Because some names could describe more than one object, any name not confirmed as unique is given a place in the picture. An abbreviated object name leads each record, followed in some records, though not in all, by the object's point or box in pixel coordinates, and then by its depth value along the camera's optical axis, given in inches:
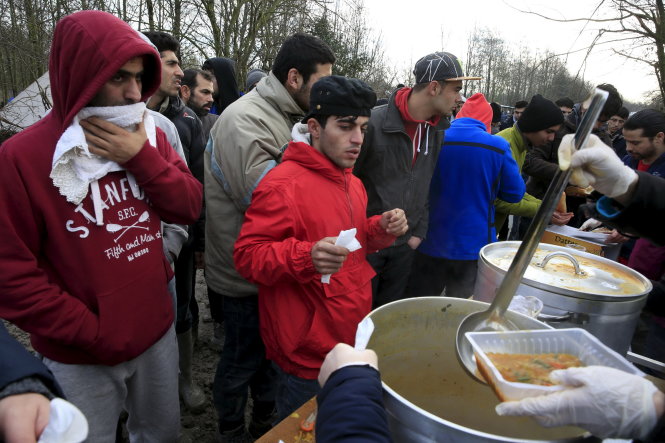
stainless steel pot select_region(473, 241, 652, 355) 59.3
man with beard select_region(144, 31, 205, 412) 115.6
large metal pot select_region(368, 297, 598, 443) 55.6
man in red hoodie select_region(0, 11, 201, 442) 54.2
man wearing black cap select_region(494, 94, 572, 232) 148.3
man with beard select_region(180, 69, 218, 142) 161.3
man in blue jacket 131.0
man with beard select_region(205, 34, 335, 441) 89.9
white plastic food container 40.6
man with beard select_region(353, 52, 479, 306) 119.2
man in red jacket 65.7
